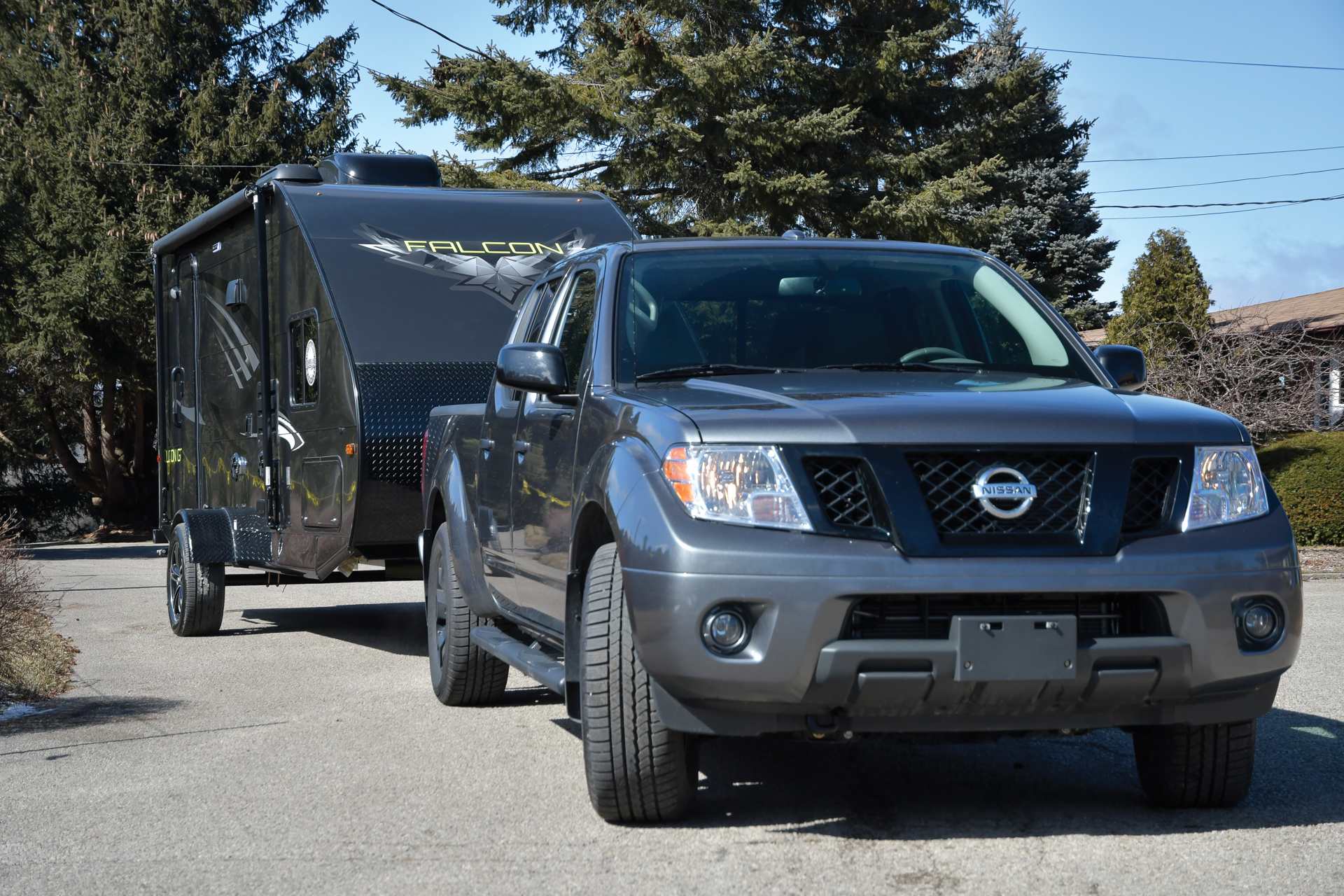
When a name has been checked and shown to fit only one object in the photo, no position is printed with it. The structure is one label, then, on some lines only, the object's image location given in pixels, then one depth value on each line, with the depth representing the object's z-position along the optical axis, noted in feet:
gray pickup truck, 13.39
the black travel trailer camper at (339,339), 28.99
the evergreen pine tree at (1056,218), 119.65
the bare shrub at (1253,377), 65.21
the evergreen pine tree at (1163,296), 76.02
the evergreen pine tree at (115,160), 93.86
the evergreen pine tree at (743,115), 82.12
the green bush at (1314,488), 57.21
